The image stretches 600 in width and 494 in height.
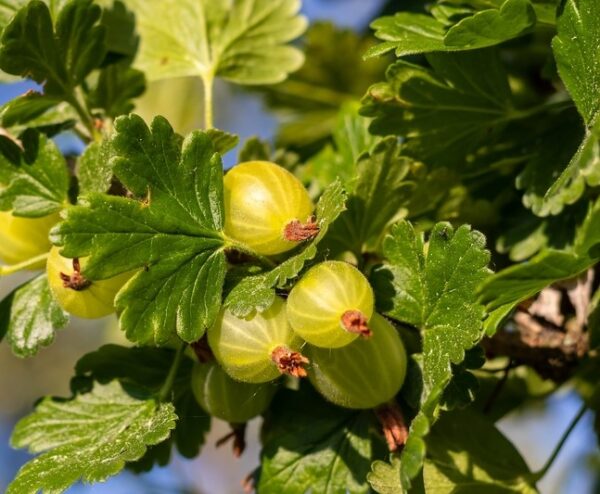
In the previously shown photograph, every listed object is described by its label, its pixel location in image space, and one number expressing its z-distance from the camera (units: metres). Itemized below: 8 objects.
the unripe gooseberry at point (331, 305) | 0.33
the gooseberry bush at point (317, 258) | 0.33
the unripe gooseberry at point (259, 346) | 0.33
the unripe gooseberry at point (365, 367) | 0.34
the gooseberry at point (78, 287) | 0.34
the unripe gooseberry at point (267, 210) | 0.34
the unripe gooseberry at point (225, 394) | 0.35
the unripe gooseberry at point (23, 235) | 0.36
